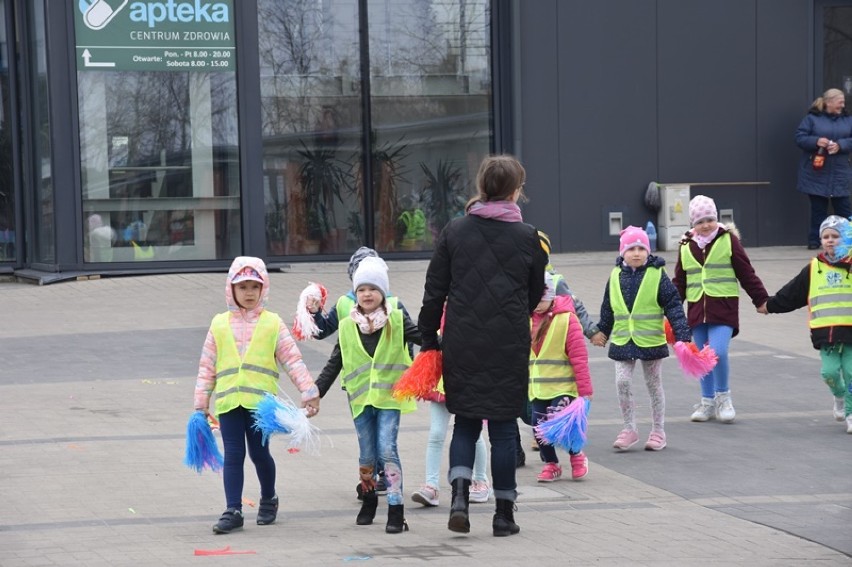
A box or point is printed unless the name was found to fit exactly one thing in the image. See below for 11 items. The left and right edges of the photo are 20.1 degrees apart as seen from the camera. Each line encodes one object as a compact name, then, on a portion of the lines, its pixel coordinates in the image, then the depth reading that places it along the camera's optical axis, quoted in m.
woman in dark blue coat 31.42
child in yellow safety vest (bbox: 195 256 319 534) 11.96
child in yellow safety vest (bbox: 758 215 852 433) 16.26
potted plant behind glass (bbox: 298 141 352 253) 31.15
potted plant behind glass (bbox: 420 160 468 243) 31.95
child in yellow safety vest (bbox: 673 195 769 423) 16.96
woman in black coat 11.40
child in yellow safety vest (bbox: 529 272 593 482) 13.90
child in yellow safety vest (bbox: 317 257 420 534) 12.10
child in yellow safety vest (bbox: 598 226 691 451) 15.36
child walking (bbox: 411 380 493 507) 12.78
